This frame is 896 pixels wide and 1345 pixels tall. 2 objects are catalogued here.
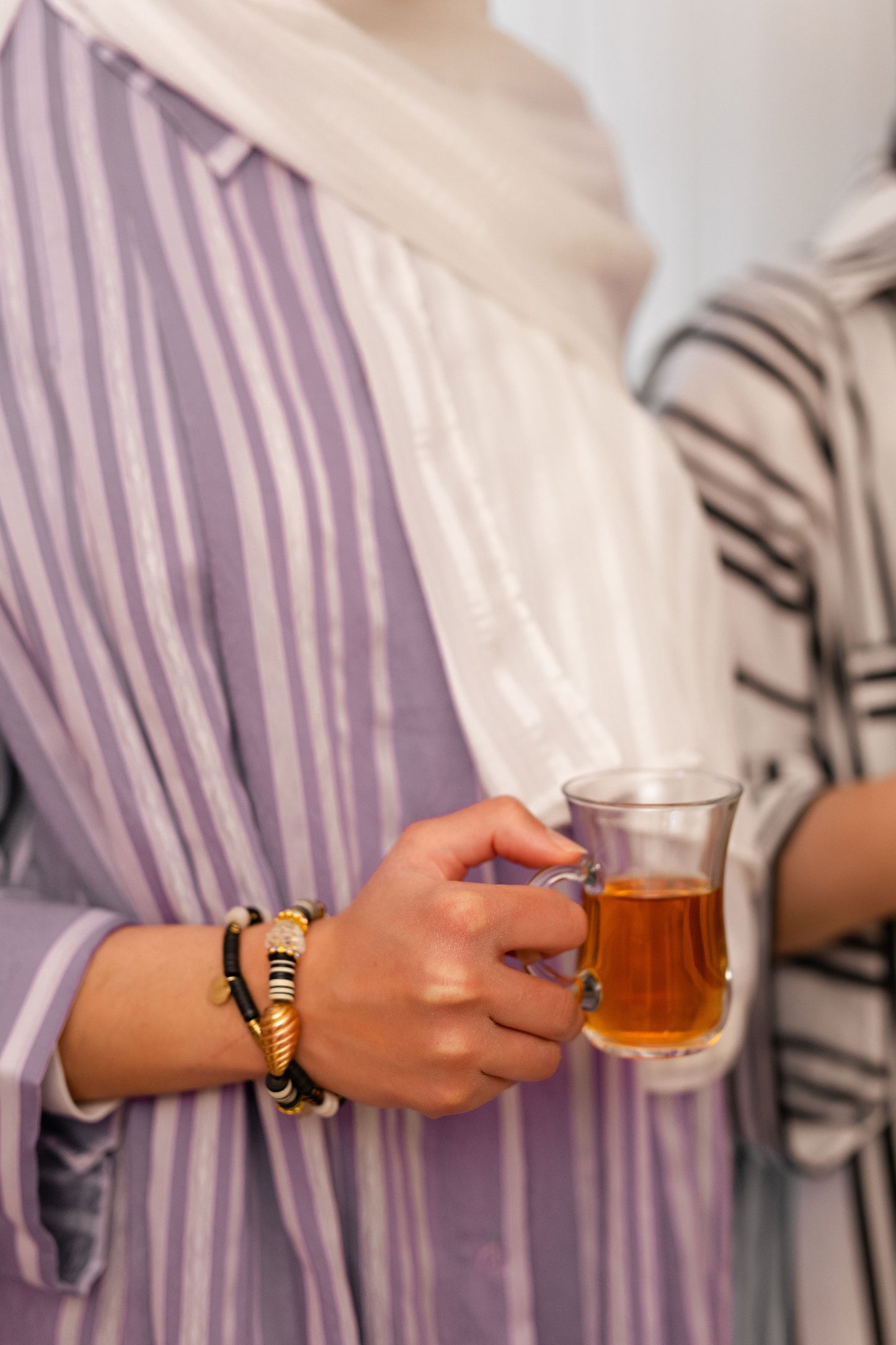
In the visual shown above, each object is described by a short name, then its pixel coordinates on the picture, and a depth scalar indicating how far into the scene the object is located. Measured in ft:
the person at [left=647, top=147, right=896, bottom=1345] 3.21
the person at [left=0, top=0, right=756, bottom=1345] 2.08
